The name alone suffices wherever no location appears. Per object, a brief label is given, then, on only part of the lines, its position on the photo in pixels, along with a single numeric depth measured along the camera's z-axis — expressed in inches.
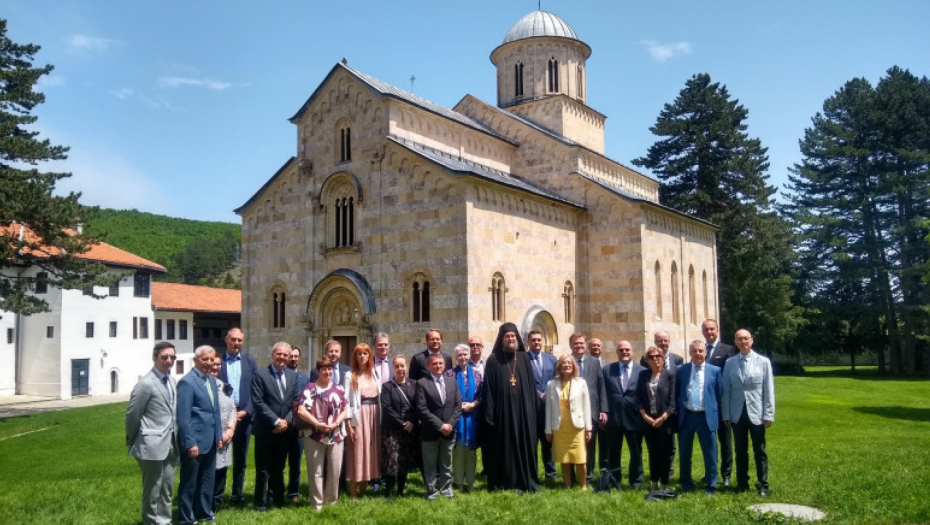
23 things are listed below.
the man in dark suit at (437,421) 338.3
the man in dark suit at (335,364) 341.7
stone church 722.2
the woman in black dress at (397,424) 339.9
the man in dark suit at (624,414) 359.9
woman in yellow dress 348.2
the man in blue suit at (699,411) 347.3
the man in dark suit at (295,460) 335.0
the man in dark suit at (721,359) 360.5
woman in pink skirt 335.9
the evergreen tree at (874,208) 1582.2
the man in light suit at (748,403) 339.3
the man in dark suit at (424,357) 355.9
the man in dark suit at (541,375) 375.9
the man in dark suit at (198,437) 283.3
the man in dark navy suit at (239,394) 336.2
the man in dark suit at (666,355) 374.9
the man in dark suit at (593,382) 366.0
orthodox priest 351.9
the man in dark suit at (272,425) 325.4
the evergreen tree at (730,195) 1433.3
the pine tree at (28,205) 851.4
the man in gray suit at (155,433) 269.9
